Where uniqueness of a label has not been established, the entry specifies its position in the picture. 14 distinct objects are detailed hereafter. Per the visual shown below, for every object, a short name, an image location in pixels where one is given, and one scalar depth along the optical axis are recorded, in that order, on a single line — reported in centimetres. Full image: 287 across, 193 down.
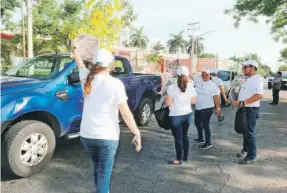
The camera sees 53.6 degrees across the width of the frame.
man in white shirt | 454
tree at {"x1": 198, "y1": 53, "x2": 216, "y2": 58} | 8731
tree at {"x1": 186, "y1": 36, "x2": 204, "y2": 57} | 7925
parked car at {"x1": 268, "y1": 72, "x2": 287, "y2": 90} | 2735
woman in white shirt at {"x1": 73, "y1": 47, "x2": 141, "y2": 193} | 261
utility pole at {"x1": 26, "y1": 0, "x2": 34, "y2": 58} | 1256
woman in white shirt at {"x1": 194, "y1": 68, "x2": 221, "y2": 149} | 539
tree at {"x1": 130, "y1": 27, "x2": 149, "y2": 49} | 6059
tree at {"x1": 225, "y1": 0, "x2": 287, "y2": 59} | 1226
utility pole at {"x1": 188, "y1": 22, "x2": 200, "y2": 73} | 4478
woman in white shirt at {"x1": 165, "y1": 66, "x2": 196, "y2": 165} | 443
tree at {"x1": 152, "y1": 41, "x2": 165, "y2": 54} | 5511
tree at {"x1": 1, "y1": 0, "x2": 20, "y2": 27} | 2046
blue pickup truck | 371
